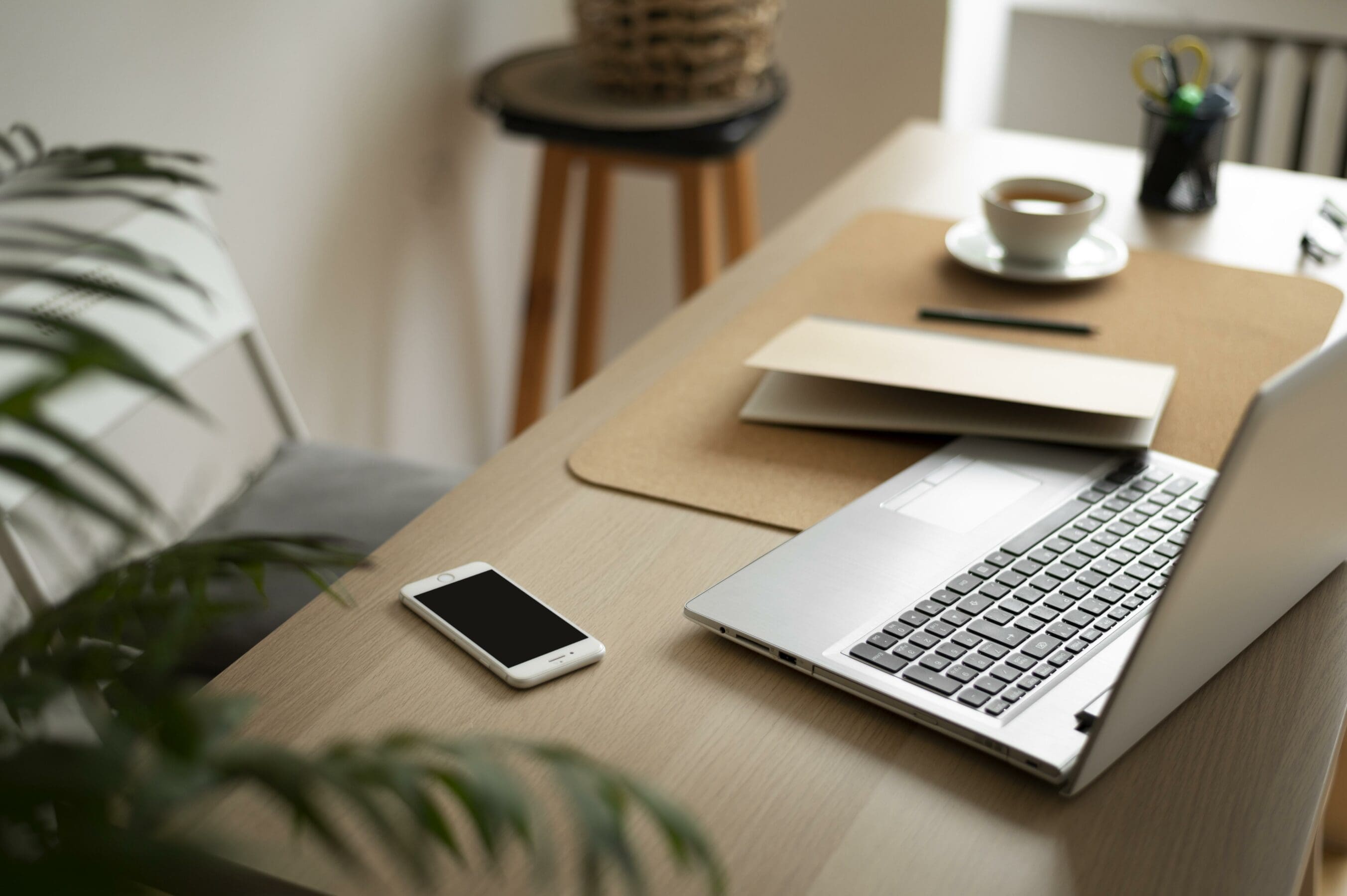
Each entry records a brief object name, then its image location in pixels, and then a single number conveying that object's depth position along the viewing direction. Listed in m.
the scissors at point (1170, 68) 1.30
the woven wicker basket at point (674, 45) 1.74
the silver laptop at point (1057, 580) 0.55
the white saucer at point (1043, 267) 1.14
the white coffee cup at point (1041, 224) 1.14
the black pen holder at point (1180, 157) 1.29
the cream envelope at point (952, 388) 0.88
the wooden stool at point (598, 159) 1.74
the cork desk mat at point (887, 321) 0.87
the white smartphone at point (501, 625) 0.68
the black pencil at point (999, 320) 1.06
